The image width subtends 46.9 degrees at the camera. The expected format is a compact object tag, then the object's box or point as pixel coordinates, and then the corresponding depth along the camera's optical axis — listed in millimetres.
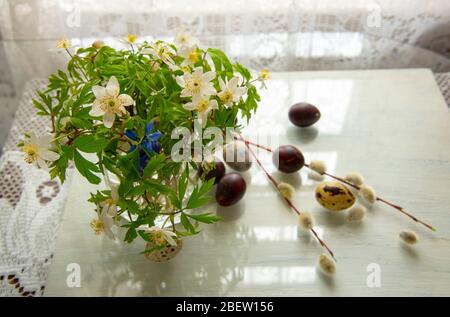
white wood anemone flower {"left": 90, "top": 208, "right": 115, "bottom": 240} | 741
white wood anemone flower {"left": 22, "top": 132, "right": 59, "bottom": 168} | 674
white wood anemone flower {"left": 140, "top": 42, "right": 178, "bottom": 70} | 735
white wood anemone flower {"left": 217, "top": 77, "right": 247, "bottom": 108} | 731
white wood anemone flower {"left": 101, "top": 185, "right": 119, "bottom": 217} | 733
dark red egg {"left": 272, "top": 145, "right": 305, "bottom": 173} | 998
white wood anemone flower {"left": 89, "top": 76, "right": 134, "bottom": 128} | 677
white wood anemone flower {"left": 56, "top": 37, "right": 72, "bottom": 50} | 774
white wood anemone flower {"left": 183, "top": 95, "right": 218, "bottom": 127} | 707
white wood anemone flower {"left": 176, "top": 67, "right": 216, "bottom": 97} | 708
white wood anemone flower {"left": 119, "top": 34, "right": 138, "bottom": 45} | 808
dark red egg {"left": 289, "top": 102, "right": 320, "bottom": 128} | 1084
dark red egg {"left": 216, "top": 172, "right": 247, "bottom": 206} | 936
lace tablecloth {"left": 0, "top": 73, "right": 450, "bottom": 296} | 1032
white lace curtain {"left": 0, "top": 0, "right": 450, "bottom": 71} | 1391
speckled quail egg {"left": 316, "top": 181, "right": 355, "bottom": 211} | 925
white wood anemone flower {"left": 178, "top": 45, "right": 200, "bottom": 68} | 791
